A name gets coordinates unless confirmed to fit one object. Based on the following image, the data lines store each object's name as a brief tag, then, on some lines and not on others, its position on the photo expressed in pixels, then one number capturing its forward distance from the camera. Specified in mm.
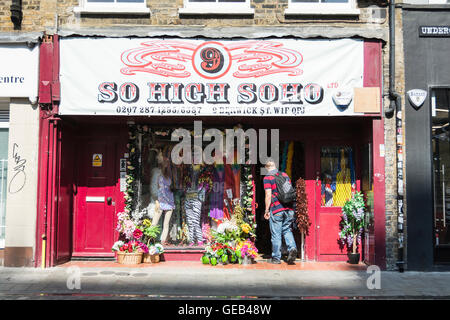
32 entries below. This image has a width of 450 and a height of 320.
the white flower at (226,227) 9047
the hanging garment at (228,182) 9523
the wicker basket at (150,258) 9039
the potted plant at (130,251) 8898
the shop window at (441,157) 8797
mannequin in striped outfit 9570
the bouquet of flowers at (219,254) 8938
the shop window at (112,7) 8922
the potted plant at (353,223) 9039
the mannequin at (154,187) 9531
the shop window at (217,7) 8945
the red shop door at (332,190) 9406
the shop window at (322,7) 8953
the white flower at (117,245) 8984
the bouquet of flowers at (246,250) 8898
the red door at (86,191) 9461
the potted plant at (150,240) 9000
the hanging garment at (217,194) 9547
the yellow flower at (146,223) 9242
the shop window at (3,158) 9086
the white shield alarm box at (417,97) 8731
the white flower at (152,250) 8938
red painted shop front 9125
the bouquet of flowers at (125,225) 8922
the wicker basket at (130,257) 8883
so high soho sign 8656
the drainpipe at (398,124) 8578
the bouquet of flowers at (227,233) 9039
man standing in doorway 8961
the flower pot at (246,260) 8920
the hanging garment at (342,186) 9555
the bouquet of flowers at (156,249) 8945
